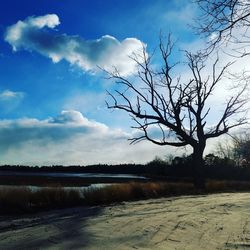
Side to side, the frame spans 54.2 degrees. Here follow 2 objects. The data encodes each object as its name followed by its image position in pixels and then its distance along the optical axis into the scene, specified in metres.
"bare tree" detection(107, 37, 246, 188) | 16.95
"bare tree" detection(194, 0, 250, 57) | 4.59
